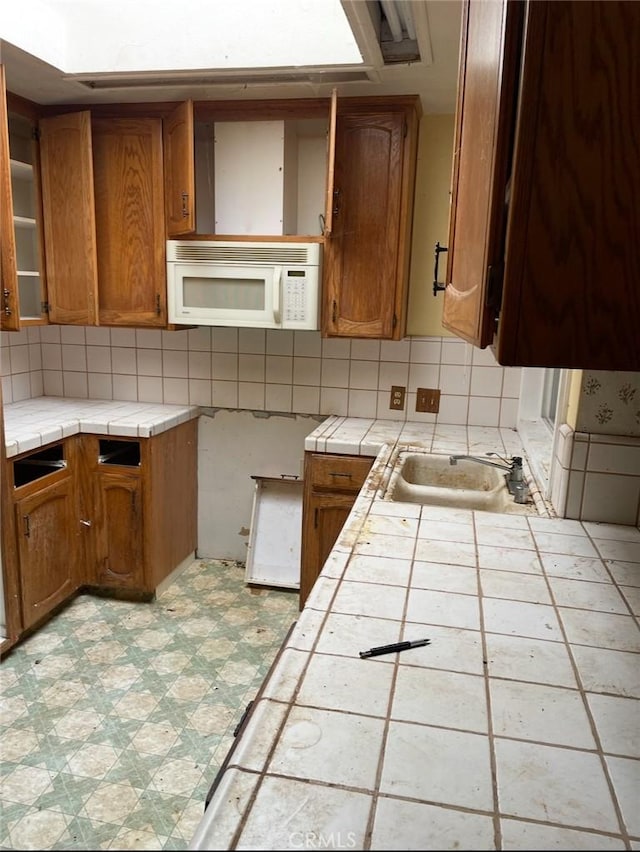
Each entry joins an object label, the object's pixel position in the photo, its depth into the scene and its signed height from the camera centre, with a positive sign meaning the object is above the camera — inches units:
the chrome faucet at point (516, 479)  65.5 -19.1
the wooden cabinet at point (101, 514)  91.5 -35.2
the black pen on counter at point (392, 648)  34.1 -19.7
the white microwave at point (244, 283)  92.2 +4.2
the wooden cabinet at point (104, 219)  96.0 +14.4
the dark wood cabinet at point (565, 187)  22.2 +5.3
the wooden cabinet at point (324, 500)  88.5 -28.8
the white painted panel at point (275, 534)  110.3 -42.4
